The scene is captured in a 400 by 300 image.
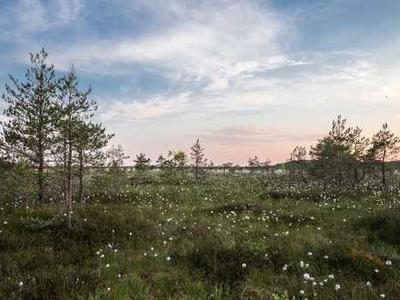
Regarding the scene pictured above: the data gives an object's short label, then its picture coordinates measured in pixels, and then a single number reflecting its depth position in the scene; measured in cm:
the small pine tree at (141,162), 5316
